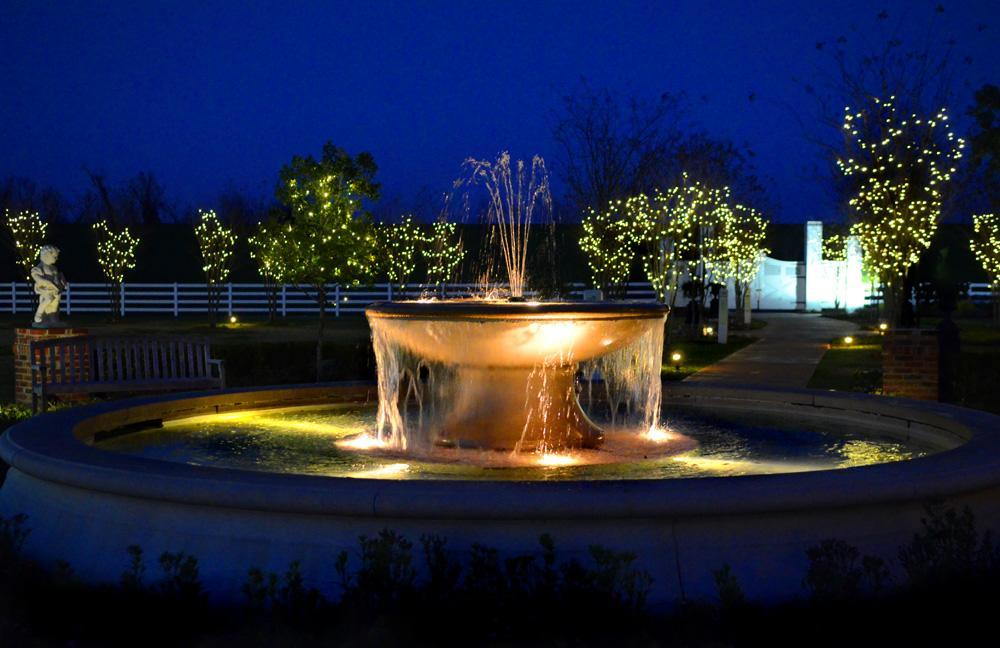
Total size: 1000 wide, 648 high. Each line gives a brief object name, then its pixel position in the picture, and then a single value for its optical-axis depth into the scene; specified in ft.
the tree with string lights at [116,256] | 156.04
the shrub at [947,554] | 17.21
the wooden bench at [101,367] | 40.04
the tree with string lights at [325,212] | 70.03
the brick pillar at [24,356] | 44.19
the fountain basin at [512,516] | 17.15
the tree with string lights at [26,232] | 162.09
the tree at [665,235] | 93.15
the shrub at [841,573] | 16.34
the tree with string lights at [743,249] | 121.08
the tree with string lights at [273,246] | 72.33
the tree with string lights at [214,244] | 150.30
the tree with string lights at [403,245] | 135.67
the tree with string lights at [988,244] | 117.80
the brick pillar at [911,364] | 41.22
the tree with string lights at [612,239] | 94.84
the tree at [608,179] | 101.30
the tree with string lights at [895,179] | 92.27
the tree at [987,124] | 76.07
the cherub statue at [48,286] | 46.14
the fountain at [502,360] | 26.12
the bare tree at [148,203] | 266.36
